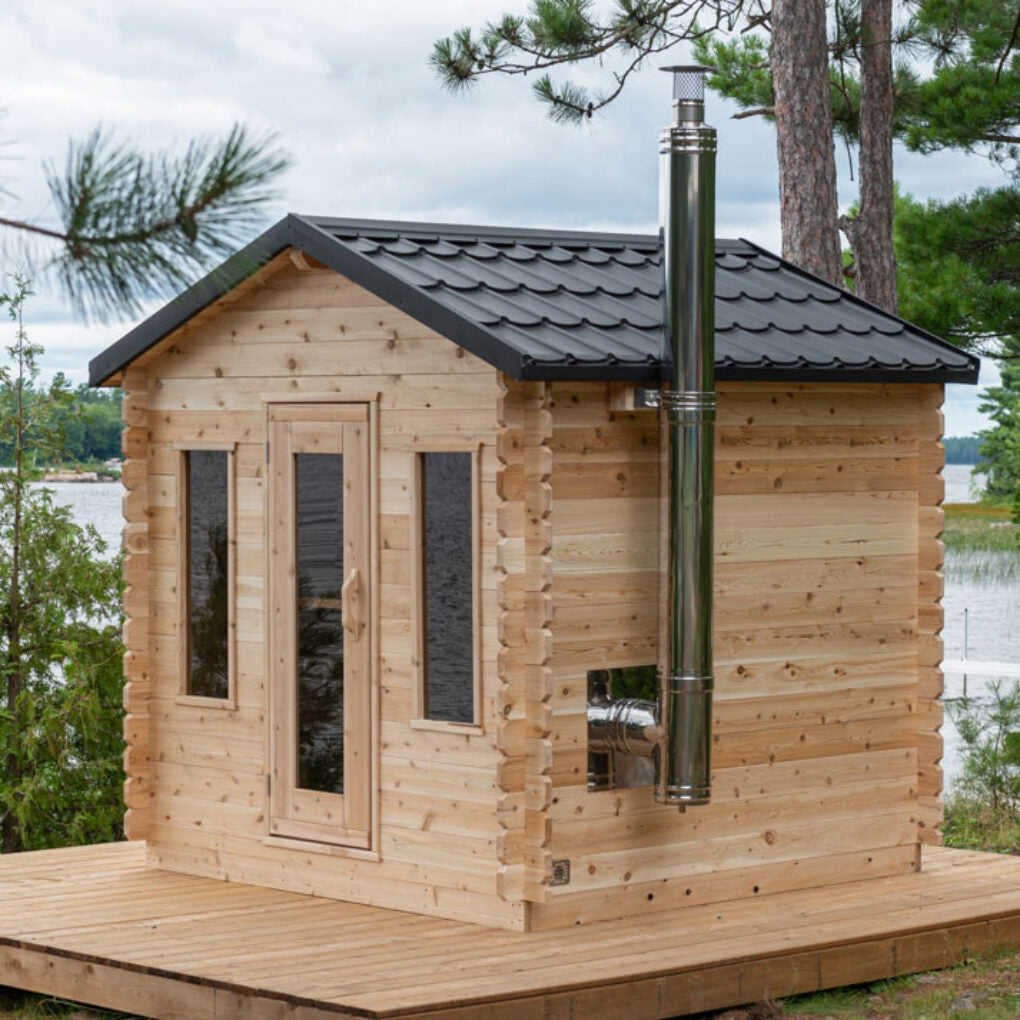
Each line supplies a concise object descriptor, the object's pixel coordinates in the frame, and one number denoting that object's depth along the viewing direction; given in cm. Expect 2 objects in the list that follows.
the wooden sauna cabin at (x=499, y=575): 1267
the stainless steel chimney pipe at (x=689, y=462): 1272
